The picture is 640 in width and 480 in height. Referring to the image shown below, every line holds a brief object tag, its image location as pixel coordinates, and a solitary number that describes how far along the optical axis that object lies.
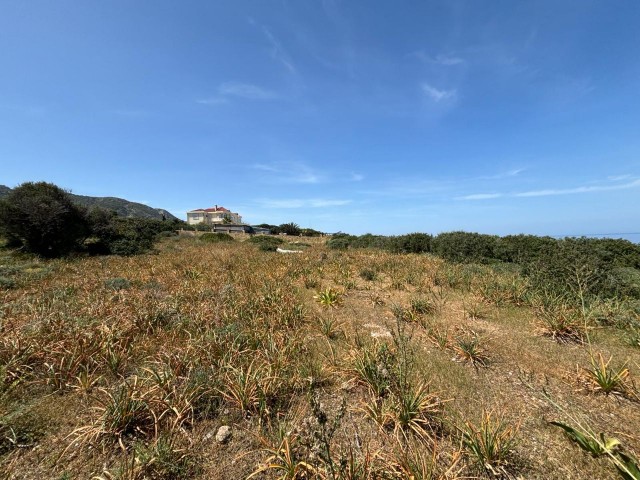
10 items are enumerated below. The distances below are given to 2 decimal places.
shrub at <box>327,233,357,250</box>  27.62
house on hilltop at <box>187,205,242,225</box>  85.88
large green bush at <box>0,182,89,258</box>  16.61
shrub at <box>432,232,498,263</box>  14.90
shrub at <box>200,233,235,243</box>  31.42
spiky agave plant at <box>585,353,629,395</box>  3.87
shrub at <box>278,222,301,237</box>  63.12
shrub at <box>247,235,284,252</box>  24.17
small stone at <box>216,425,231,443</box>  3.09
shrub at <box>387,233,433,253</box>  19.91
